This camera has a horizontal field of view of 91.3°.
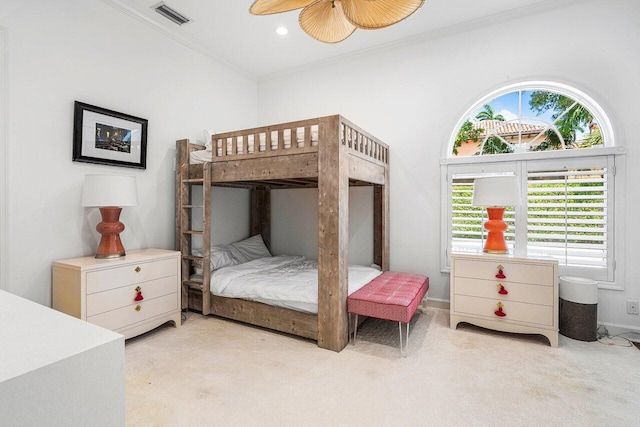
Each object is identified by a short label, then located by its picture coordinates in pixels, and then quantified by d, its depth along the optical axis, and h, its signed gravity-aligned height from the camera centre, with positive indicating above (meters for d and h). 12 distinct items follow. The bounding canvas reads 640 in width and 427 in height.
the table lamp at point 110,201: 2.46 +0.09
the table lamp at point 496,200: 2.73 +0.13
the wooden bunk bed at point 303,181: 2.49 +0.30
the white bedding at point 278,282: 2.69 -0.65
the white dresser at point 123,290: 2.29 -0.62
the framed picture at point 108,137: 2.66 +0.68
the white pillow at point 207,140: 3.22 +0.84
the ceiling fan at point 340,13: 1.86 +1.28
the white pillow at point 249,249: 3.95 -0.48
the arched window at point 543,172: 2.82 +0.42
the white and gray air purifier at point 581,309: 2.63 -0.80
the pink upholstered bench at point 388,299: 2.39 -0.69
